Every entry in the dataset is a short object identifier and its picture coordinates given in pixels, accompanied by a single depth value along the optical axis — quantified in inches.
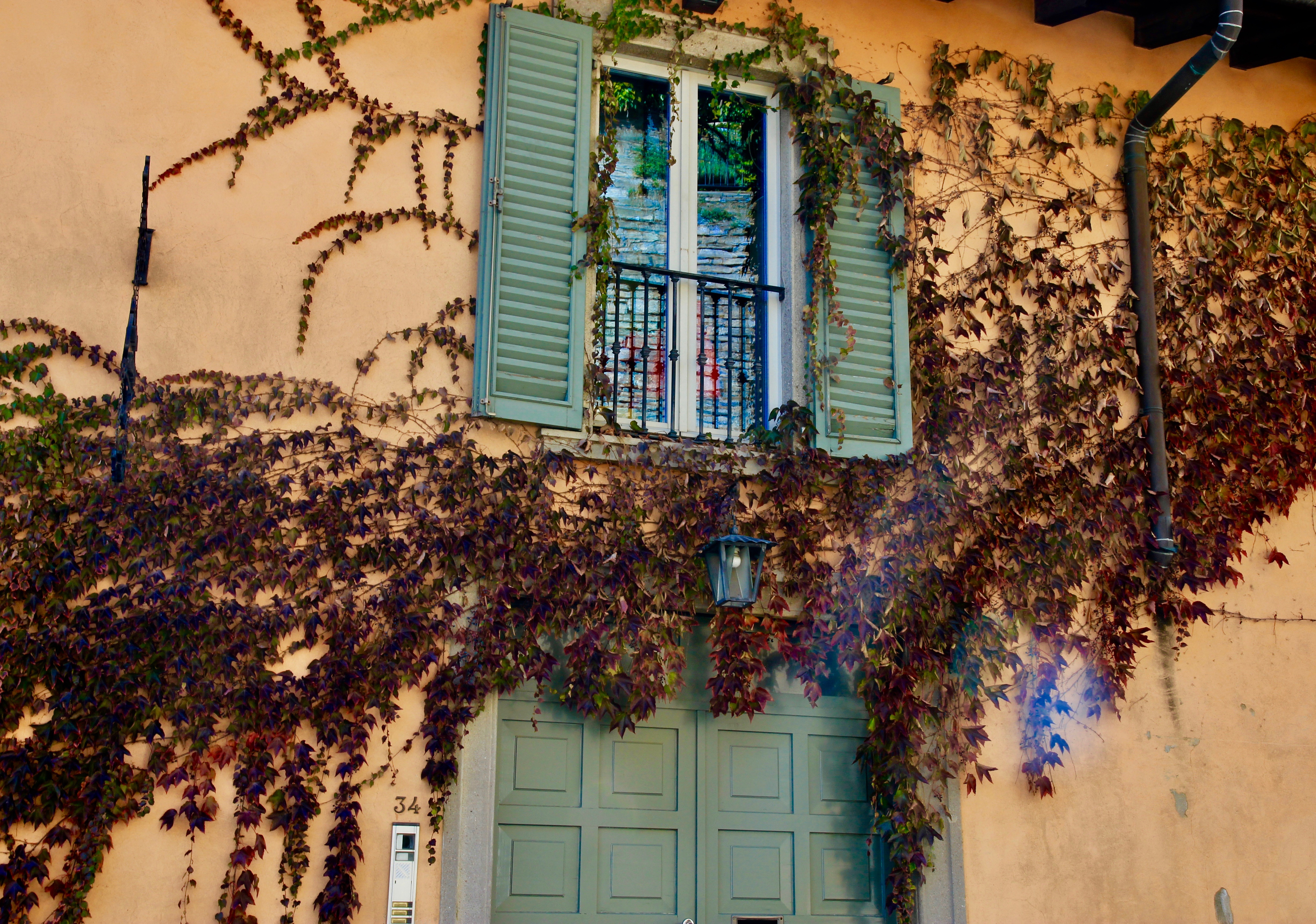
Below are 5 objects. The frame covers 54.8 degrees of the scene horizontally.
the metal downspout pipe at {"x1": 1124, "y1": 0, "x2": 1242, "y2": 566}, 223.0
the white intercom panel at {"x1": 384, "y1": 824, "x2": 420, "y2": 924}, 173.0
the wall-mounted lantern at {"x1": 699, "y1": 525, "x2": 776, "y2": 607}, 187.8
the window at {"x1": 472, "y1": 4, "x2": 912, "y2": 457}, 202.4
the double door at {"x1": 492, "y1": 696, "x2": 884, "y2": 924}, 189.0
